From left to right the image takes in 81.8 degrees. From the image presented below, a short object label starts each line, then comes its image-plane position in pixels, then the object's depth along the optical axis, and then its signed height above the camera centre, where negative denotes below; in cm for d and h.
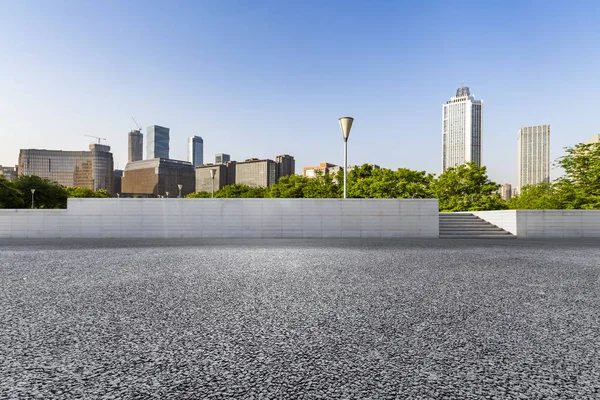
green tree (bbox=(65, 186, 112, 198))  7320 +175
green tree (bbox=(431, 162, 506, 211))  2900 +116
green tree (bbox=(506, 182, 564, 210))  4894 +121
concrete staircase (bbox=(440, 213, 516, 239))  1489 -114
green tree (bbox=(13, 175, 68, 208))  5092 +141
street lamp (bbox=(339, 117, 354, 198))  1425 +320
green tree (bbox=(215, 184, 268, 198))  7386 +217
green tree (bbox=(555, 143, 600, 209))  2111 +162
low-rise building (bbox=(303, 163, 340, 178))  18016 +1907
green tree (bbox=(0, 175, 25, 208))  4034 +49
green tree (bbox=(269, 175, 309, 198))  4944 +231
